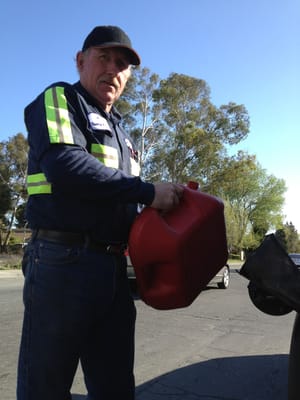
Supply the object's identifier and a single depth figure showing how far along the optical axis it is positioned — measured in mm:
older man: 1640
